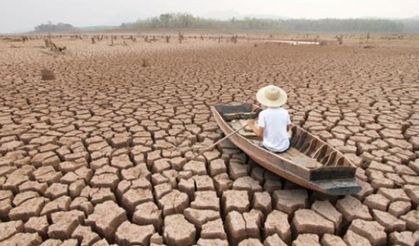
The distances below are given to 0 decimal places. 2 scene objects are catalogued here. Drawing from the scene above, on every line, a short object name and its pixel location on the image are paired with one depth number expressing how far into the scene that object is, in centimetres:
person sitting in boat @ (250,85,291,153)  329
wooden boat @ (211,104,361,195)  262
